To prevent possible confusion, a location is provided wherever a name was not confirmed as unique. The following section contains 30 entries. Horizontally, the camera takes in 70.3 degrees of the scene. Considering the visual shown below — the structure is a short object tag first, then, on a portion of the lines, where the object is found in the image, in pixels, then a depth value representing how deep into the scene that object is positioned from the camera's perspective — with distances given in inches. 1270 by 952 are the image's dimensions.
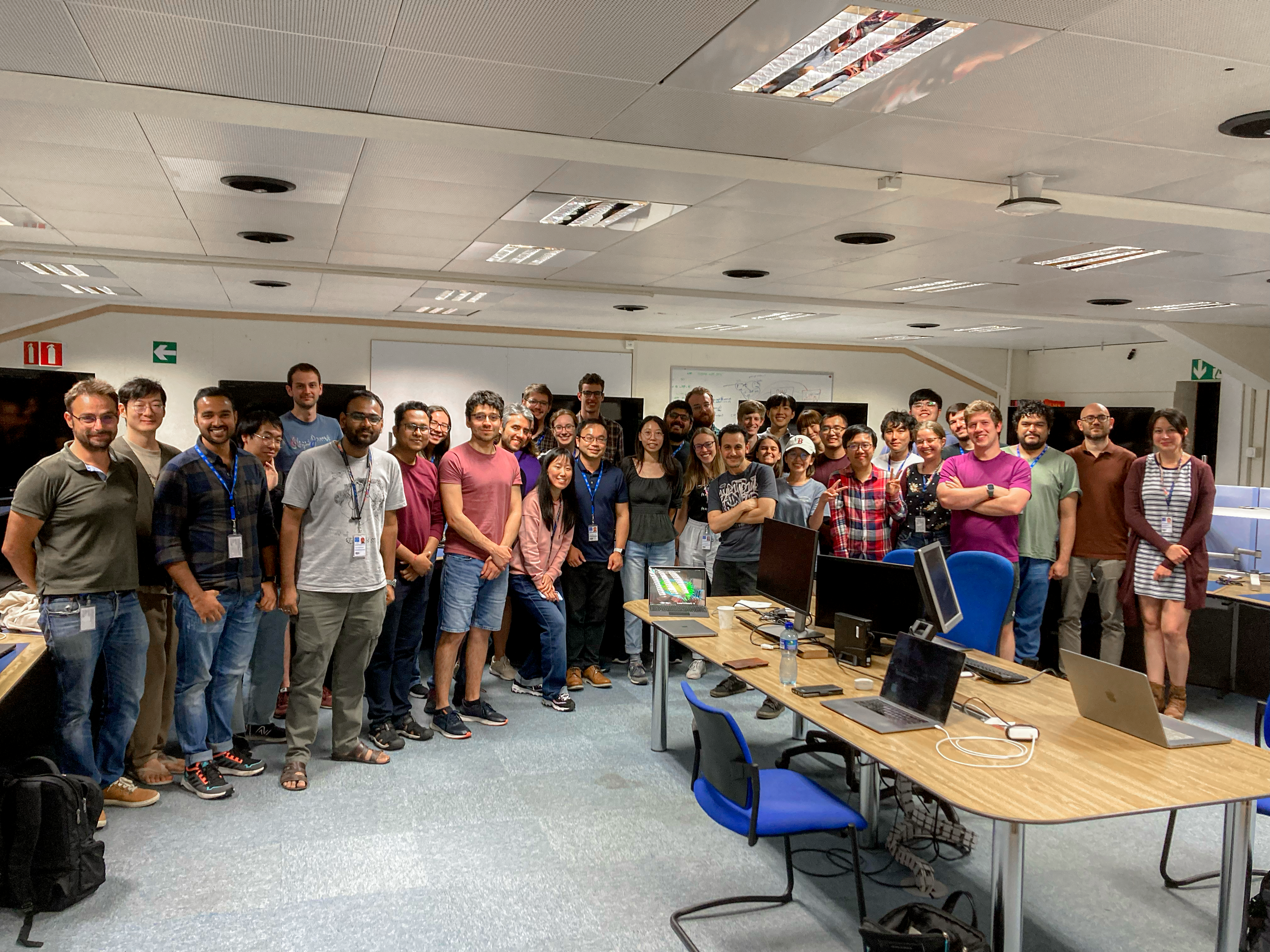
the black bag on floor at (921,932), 87.1
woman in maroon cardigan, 200.1
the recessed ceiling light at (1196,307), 319.9
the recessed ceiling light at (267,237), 225.9
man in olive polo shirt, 132.0
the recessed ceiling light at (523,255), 245.0
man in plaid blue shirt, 145.9
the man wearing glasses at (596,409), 242.7
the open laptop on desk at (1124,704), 104.4
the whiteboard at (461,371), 430.9
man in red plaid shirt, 200.2
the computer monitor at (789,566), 153.3
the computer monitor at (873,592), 139.5
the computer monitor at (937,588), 127.4
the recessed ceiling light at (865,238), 214.4
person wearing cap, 216.7
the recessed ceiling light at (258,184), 170.6
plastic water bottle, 130.2
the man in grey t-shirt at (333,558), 155.2
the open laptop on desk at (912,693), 111.3
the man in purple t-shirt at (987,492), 192.9
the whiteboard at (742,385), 490.0
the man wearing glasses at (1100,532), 223.0
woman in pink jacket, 201.8
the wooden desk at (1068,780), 87.4
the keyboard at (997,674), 131.0
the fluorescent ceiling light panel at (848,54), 105.3
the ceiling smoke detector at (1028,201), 160.6
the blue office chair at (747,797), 103.2
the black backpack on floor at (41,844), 112.7
